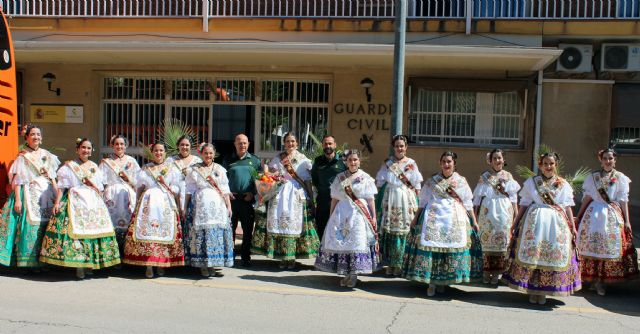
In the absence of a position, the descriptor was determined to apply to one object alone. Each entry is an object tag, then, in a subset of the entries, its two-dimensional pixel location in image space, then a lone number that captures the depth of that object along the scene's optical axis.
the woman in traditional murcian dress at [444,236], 6.75
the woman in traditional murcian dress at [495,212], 7.56
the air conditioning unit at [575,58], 12.34
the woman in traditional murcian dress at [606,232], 7.15
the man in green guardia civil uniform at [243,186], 8.10
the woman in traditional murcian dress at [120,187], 7.87
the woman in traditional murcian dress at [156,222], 7.31
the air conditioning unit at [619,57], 12.21
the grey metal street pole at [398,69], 8.98
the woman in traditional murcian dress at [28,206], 7.28
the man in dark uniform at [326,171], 8.11
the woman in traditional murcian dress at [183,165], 7.55
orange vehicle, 7.86
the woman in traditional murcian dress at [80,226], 7.12
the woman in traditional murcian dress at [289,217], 8.04
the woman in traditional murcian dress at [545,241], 6.49
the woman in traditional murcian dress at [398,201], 7.68
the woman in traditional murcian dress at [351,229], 7.09
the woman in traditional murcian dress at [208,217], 7.39
